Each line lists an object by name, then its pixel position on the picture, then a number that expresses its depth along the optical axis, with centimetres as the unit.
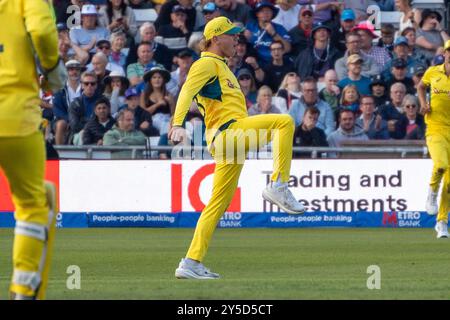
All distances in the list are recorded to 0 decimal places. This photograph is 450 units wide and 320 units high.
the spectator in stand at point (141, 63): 2488
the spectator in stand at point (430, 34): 2534
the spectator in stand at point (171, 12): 2550
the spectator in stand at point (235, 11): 2541
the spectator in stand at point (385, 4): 2616
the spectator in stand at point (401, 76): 2433
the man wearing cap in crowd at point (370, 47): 2481
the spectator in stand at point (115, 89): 2434
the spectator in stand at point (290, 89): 2381
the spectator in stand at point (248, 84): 2396
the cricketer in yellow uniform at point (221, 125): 1168
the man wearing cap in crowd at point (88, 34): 2539
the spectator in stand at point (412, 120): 2336
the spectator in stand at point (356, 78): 2433
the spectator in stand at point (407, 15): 2558
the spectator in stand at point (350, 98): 2370
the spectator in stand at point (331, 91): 2406
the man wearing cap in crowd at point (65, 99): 2359
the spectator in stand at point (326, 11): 2552
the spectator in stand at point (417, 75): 2417
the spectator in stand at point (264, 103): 2330
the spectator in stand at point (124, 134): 2322
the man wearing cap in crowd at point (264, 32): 2512
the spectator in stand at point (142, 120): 2377
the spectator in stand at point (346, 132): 2319
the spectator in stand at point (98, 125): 2338
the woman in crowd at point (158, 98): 2395
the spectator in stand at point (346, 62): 2466
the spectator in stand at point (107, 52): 2511
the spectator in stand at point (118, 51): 2520
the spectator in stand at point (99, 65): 2470
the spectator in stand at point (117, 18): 2559
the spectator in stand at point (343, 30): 2509
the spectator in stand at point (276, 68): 2461
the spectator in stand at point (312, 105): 2355
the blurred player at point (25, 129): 781
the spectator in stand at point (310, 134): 2308
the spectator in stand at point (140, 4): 2641
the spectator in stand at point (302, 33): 2520
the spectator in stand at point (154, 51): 2508
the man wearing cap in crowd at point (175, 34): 2538
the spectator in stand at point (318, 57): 2478
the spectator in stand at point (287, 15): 2558
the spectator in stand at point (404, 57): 2462
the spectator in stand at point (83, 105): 2373
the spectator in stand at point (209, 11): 2487
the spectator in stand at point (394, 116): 2348
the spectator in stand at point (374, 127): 2347
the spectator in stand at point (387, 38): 2530
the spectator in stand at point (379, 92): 2405
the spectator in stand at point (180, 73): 2456
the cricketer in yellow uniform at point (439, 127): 1881
